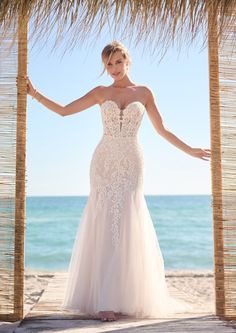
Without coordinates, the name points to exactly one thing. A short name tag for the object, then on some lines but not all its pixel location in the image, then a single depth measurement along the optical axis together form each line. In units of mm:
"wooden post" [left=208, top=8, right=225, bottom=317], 3496
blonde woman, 3545
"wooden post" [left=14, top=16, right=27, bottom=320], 3516
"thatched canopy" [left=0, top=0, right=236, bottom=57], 3102
